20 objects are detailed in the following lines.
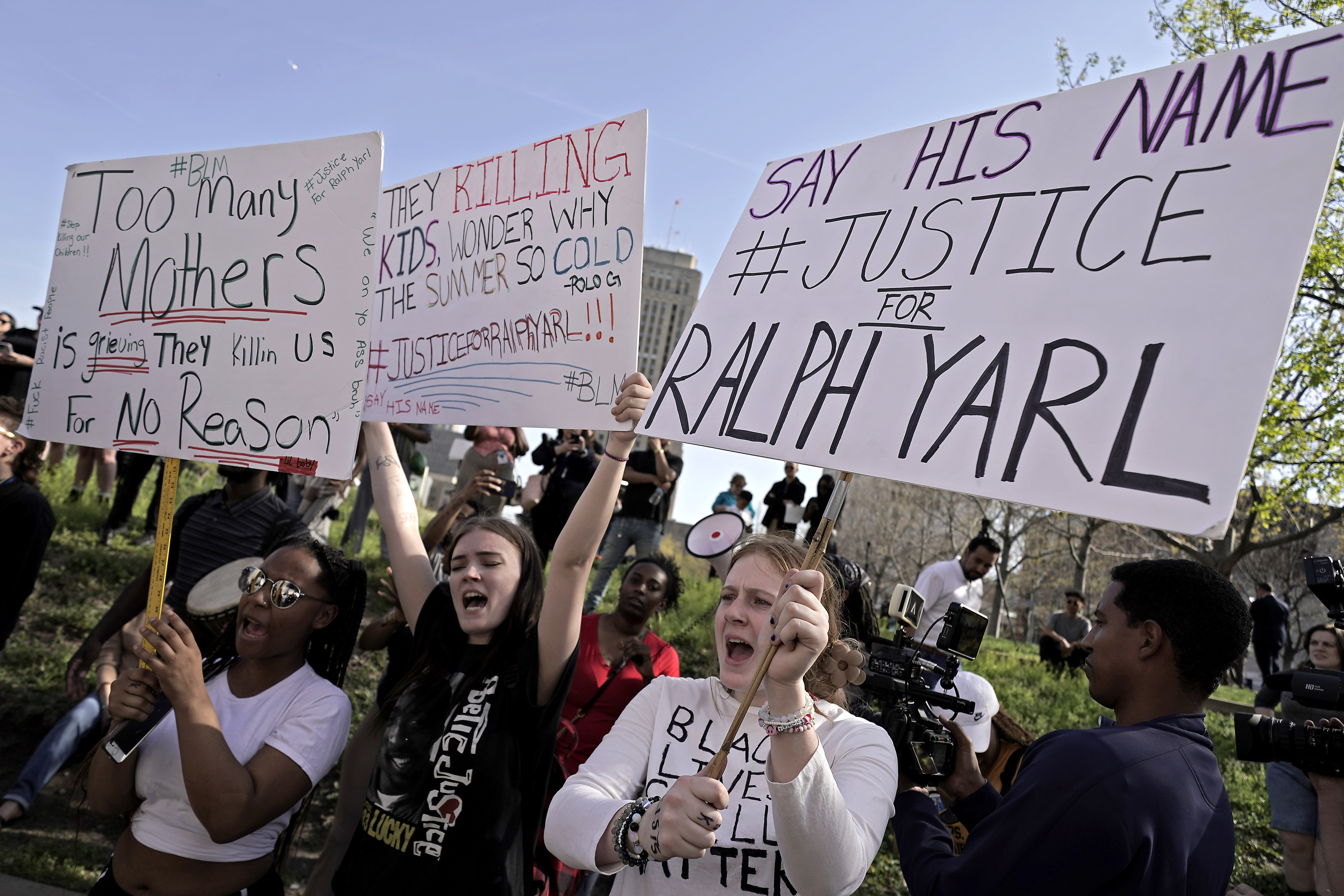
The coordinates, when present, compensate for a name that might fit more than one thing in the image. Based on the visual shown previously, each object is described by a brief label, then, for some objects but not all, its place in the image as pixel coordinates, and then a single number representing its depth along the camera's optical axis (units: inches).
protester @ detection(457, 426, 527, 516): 269.4
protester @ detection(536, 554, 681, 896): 148.4
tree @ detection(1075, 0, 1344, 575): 421.1
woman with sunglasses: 93.7
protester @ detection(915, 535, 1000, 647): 266.1
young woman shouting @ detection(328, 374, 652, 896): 92.0
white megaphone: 166.7
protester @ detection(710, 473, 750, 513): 458.3
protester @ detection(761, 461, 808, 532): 410.6
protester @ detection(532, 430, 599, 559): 292.8
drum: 114.0
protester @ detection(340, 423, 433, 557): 306.8
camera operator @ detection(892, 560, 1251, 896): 68.2
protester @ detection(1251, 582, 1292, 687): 410.3
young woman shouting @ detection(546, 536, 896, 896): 66.4
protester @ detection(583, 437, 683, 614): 312.3
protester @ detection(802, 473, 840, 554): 408.5
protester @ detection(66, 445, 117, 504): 366.9
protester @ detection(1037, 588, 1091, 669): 421.1
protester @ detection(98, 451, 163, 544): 326.6
